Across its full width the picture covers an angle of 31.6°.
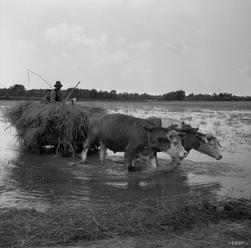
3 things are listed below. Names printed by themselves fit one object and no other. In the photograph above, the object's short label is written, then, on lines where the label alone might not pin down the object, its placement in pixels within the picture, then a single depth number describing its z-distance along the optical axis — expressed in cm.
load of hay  1215
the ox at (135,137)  1039
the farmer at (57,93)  1346
